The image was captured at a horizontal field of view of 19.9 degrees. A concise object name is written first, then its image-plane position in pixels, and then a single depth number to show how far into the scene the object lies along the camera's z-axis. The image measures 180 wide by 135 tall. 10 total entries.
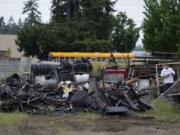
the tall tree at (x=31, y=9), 129.88
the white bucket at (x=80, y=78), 27.85
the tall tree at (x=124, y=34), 74.62
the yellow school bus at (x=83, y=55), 51.94
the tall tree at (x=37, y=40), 68.38
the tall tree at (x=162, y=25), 35.06
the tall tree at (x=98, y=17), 71.56
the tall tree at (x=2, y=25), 164.66
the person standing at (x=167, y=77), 22.95
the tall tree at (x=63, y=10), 75.62
